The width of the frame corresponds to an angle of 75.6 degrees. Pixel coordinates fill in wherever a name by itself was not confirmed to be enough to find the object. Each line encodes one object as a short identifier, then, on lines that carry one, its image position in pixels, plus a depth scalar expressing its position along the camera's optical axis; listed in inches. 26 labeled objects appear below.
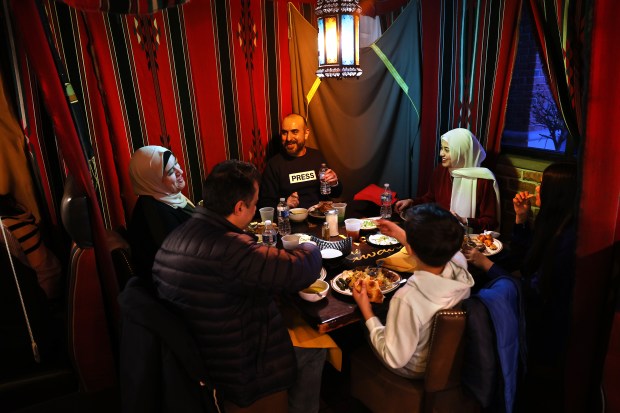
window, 130.4
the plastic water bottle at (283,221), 110.4
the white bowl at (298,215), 121.9
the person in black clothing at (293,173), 152.9
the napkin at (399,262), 90.0
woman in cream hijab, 105.0
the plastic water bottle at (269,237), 102.4
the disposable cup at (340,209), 119.6
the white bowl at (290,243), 92.0
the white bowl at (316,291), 78.1
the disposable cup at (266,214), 116.8
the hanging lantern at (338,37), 105.3
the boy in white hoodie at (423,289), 64.8
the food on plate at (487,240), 99.7
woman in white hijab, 123.3
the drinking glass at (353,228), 105.9
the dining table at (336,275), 74.3
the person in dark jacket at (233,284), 63.8
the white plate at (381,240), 103.1
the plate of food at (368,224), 114.0
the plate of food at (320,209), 121.7
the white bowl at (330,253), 94.3
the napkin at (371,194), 161.6
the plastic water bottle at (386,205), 118.1
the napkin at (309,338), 78.7
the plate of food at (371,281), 77.5
